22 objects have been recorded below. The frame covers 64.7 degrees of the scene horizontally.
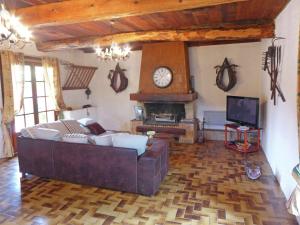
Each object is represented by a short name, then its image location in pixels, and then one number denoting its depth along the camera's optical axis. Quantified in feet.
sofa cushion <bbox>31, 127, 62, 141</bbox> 11.71
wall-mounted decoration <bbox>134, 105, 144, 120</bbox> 20.76
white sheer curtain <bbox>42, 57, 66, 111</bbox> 18.97
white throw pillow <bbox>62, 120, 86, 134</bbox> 16.44
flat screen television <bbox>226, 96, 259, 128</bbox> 15.44
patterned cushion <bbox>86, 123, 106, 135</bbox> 17.16
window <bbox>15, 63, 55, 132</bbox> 17.78
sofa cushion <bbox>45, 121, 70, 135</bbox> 15.11
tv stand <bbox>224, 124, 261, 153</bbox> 15.58
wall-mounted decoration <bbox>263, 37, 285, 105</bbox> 11.18
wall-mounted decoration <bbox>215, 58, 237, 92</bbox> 19.10
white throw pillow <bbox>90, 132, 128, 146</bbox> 10.73
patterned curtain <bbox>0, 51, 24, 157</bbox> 15.64
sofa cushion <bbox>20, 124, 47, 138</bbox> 12.28
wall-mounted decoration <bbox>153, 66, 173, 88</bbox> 19.49
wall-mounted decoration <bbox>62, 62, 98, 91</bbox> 21.62
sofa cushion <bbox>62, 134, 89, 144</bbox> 11.13
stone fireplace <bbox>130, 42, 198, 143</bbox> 18.97
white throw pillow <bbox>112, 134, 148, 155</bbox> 10.25
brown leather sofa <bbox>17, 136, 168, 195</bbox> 10.04
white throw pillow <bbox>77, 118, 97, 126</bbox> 17.43
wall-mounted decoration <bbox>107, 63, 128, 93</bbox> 22.50
